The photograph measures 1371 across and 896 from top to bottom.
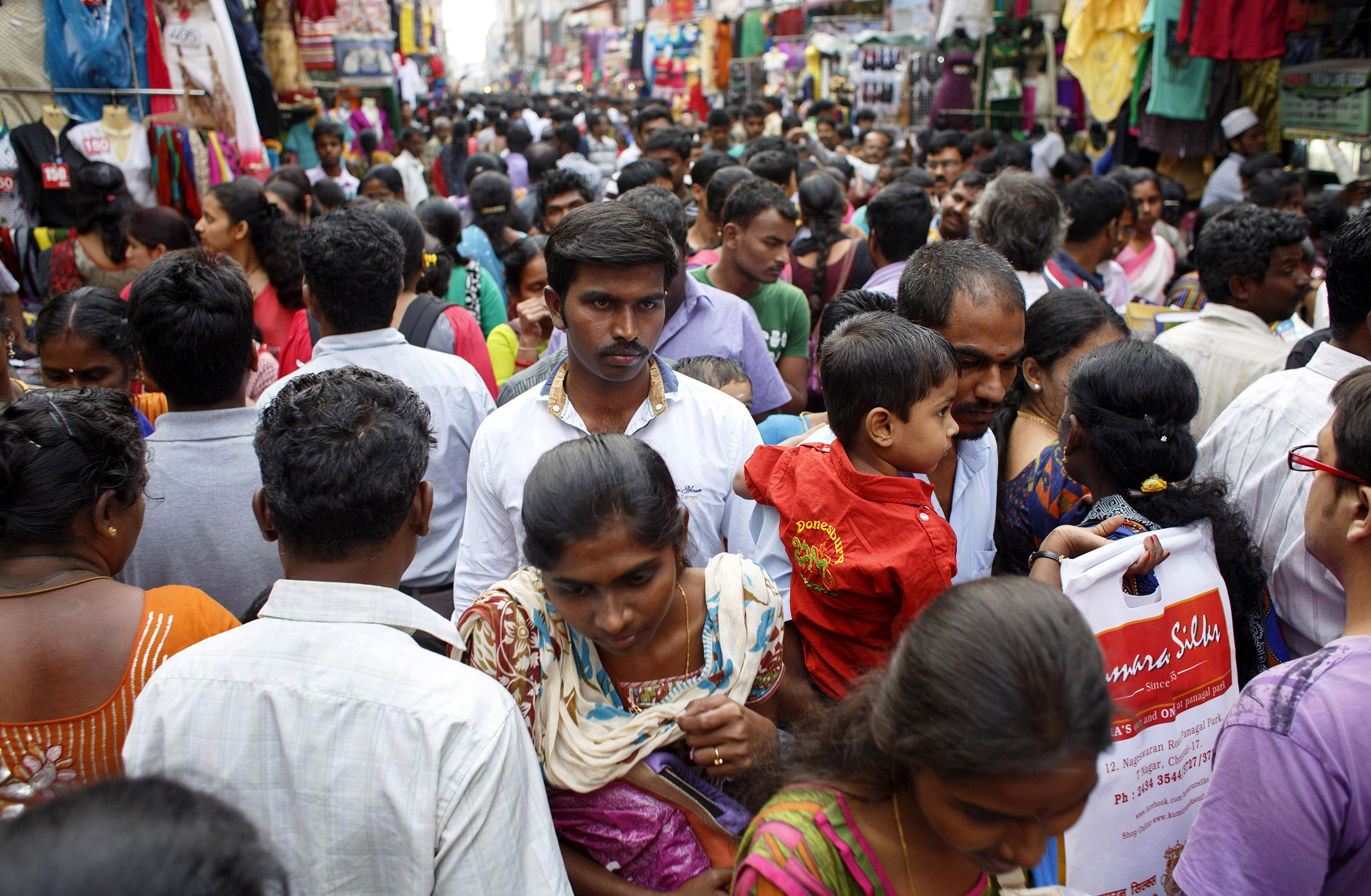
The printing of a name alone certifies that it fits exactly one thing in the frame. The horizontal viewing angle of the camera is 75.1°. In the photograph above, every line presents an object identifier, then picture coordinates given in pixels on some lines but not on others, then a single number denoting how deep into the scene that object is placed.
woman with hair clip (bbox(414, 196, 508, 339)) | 5.07
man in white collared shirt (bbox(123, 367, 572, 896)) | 1.31
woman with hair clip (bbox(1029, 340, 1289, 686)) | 1.92
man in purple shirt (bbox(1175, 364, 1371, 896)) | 1.32
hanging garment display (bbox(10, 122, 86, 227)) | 5.85
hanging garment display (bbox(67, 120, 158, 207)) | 5.92
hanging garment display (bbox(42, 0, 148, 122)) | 5.83
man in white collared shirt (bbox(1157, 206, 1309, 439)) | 3.49
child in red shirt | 1.90
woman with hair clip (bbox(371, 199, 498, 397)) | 3.69
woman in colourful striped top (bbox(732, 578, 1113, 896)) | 1.05
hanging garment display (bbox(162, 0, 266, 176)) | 6.47
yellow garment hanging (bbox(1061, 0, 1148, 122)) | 8.38
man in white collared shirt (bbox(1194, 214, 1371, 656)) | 2.09
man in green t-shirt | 4.07
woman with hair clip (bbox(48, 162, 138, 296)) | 5.18
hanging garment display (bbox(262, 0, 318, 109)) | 9.37
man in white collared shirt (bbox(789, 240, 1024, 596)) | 2.30
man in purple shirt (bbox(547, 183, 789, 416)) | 3.57
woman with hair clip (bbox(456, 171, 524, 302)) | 6.30
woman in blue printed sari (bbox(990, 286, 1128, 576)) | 2.38
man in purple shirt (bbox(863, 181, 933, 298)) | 4.50
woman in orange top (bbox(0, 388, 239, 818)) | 1.60
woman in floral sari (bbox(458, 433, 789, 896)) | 1.61
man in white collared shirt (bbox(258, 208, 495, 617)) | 2.89
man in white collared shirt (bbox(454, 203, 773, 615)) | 2.24
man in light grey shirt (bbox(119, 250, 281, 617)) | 2.35
